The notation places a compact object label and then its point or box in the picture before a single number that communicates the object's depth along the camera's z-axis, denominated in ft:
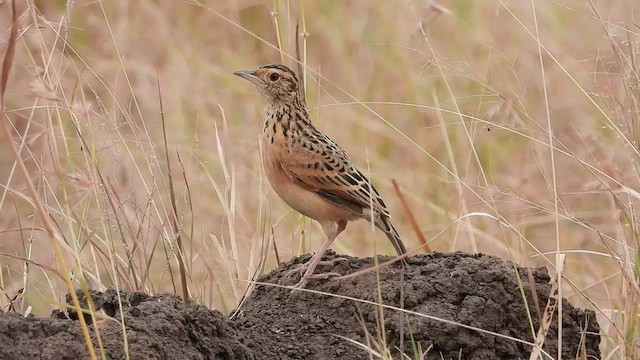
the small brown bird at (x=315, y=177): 37.37
